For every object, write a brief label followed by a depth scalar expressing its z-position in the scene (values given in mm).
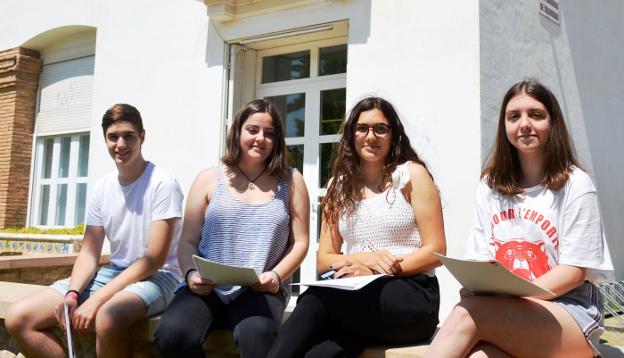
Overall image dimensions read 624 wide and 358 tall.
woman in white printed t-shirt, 2131
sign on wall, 6113
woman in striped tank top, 2637
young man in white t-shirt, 2889
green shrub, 8154
